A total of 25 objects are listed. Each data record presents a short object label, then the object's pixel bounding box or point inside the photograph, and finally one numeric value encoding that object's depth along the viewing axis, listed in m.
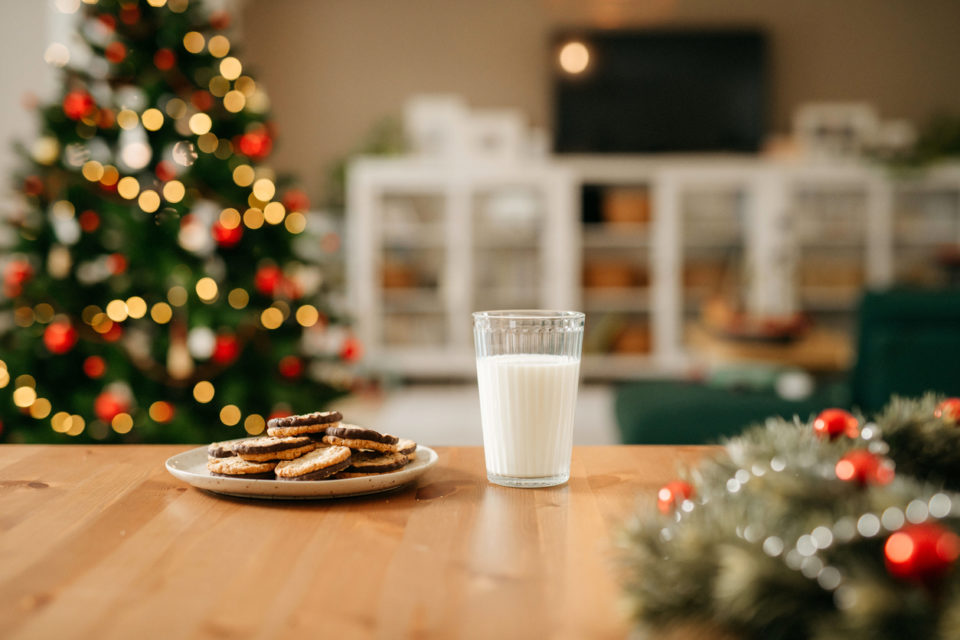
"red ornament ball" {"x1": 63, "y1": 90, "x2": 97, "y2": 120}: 2.42
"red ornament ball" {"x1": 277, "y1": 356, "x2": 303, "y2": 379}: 2.63
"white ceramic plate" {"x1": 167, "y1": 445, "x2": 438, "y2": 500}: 0.69
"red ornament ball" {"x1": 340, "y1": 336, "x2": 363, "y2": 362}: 2.77
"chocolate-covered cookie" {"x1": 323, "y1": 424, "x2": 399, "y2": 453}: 0.75
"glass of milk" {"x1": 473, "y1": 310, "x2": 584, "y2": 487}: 0.77
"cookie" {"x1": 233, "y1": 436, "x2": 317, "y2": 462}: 0.73
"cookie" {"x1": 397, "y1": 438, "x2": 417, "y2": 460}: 0.79
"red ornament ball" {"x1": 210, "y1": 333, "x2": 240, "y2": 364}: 2.49
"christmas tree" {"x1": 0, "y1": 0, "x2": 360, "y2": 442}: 2.44
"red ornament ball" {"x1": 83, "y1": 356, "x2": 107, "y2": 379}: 2.51
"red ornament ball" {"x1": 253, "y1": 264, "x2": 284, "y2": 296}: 2.59
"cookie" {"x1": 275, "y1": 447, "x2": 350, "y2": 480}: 0.70
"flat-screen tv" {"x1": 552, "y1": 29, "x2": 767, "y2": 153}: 5.38
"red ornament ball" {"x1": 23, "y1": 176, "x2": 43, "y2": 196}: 2.47
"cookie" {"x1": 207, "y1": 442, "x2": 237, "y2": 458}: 0.75
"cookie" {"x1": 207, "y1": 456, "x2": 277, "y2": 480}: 0.73
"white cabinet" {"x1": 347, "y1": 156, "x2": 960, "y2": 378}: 5.21
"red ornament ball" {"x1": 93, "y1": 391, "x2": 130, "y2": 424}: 2.39
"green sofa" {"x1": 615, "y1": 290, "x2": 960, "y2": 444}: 2.11
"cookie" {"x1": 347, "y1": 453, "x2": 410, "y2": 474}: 0.74
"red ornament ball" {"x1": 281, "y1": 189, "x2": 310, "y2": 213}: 2.70
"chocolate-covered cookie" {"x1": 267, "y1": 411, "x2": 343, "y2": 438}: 0.75
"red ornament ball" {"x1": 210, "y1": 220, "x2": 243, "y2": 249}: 2.57
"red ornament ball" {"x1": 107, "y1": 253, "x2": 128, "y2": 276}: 2.46
